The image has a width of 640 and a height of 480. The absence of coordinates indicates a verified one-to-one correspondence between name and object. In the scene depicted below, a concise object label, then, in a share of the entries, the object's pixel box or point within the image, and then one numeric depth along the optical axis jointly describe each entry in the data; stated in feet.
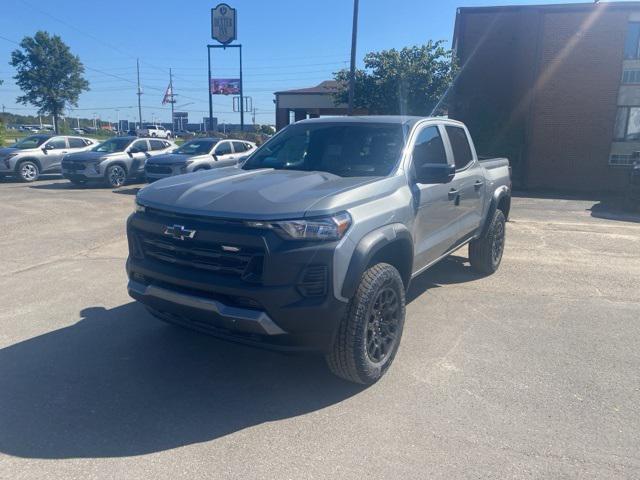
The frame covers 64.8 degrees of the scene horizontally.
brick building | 62.34
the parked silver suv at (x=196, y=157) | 45.19
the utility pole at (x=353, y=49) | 58.54
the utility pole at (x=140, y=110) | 204.09
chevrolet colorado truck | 9.96
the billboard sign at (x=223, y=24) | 89.61
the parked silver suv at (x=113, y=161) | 48.78
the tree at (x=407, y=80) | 64.49
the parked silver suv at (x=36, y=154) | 52.80
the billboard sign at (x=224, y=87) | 128.59
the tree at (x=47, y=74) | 130.00
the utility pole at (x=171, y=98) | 208.85
